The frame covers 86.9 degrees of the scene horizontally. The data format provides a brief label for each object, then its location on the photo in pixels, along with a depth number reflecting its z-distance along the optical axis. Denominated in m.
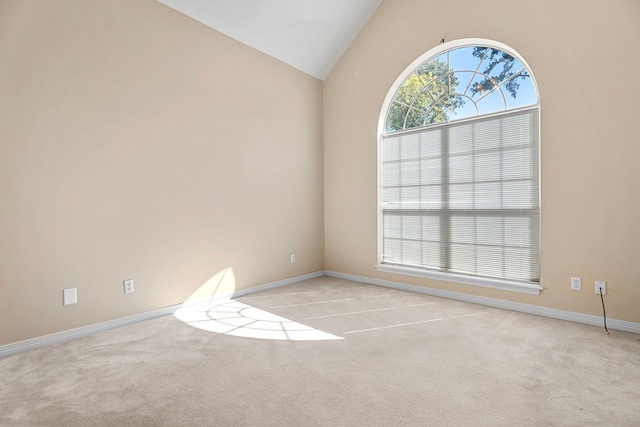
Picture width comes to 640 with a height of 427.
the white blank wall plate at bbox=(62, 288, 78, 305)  2.60
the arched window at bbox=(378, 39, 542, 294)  3.25
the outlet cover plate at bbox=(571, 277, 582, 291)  2.90
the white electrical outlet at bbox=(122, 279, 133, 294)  2.91
